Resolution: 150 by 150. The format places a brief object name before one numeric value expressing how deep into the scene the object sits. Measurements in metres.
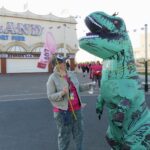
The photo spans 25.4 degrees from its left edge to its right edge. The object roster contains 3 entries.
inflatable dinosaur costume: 3.01
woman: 4.59
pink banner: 5.04
